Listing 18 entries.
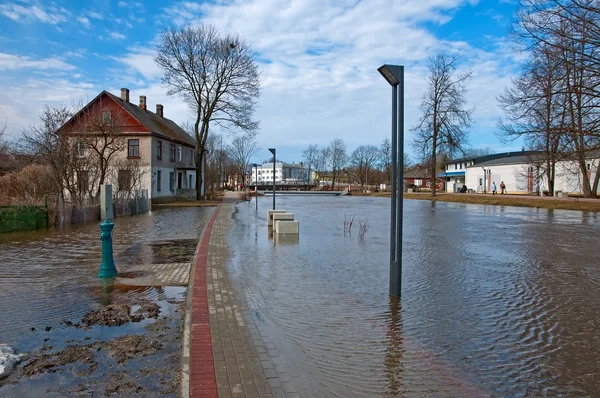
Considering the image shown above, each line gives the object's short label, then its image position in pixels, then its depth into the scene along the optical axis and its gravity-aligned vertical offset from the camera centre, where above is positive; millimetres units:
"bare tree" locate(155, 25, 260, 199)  39812 +10230
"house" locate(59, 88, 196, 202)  23394 +3241
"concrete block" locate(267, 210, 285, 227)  17259 -1189
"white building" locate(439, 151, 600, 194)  48181 +2117
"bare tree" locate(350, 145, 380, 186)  96250 +6337
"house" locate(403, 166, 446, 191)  86750 +2121
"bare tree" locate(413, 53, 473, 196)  46938 +7212
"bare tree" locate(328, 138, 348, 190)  100625 +7376
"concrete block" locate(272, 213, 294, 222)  15305 -943
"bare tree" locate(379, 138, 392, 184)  93000 +6384
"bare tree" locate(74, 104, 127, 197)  22048 +3107
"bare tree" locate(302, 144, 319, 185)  106675 +7167
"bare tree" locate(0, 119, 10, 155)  19989 +1888
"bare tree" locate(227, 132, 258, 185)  84688 +6330
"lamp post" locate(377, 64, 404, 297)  6527 +323
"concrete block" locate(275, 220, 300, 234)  14383 -1229
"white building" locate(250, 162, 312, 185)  153500 +6471
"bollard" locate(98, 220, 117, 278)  8141 -1204
